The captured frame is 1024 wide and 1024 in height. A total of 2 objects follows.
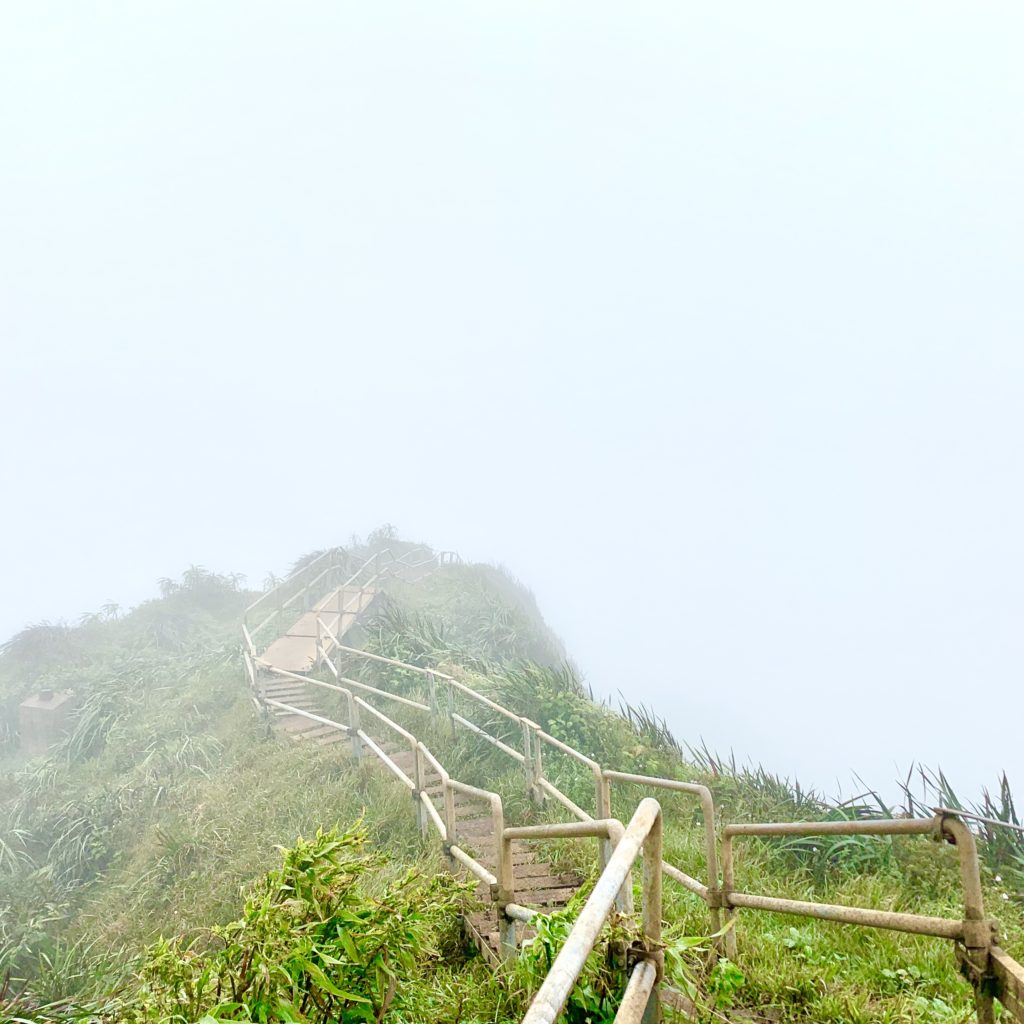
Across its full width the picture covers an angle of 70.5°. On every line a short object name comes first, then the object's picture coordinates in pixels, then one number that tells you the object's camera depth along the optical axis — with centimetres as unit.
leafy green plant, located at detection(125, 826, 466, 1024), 233
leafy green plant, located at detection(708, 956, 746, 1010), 271
